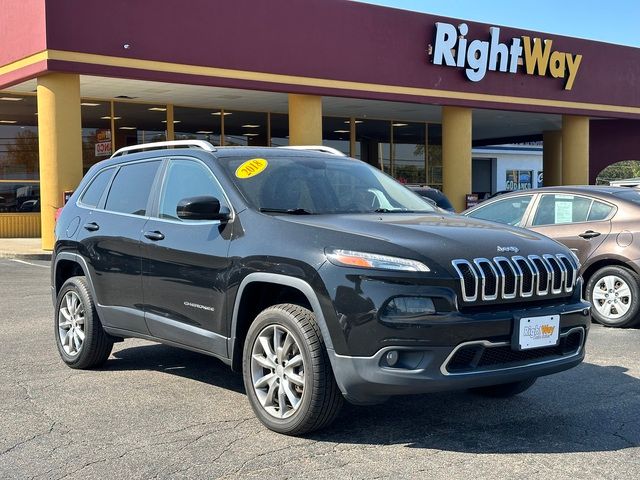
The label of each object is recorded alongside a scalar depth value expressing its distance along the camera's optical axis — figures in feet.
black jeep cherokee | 14.07
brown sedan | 27.71
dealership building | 57.98
